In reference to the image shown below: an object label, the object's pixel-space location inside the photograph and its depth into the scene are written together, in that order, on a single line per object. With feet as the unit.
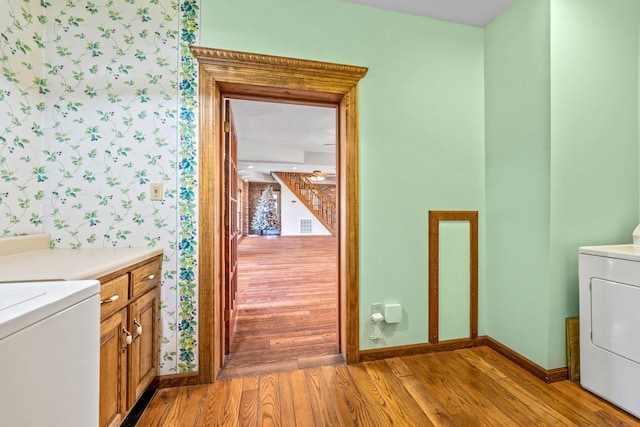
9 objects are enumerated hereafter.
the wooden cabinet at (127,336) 3.71
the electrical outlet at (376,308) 6.39
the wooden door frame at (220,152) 5.48
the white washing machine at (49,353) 1.85
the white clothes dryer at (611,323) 4.51
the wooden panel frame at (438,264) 6.63
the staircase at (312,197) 34.76
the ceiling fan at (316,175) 28.82
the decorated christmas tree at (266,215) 36.01
